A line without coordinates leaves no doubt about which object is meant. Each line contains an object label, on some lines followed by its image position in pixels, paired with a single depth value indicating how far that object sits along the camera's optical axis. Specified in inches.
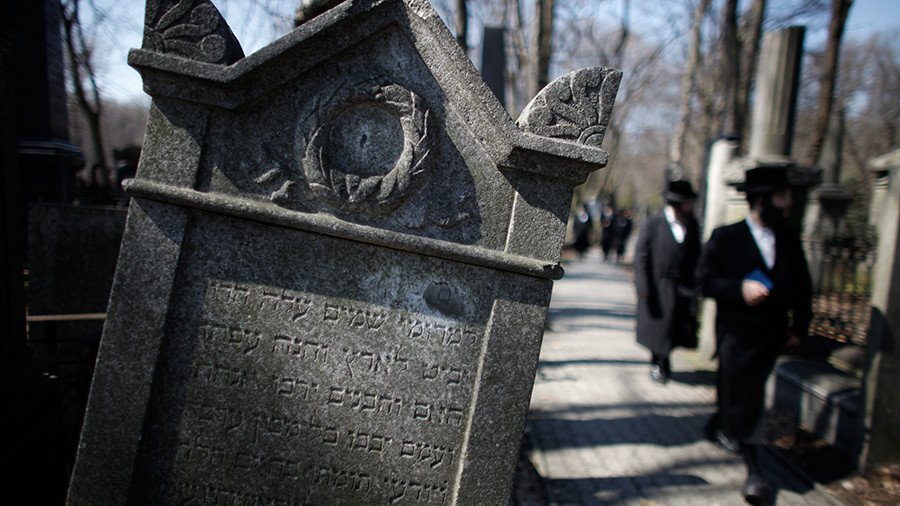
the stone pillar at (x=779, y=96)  280.2
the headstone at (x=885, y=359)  159.5
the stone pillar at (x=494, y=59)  309.6
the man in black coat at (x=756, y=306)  149.5
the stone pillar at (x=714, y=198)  289.3
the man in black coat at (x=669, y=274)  234.2
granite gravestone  91.1
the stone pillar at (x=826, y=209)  431.8
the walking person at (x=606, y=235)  946.7
